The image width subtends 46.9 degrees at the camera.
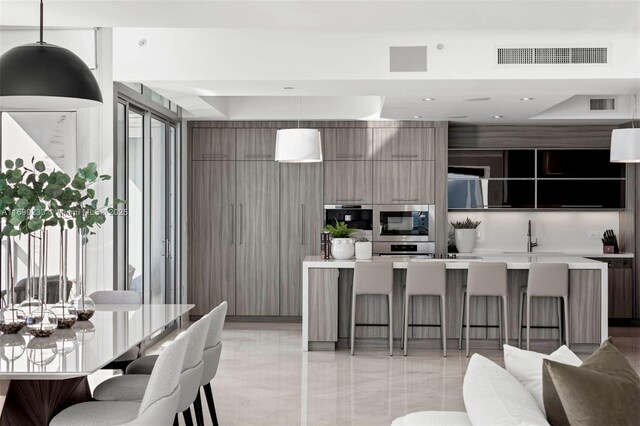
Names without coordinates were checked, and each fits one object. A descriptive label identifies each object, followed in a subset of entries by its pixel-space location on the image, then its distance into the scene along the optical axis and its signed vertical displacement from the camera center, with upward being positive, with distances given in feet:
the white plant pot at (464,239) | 30.91 -1.00
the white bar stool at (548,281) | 23.24 -2.08
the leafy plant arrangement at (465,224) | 31.09 -0.37
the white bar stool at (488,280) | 23.22 -2.05
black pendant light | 11.50 +2.23
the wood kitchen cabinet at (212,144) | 30.55 +2.96
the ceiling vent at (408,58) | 19.57 +4.17
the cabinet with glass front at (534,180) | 30.30 +1.46
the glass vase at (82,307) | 13.14 -1.64
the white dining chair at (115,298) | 16.19 -1.81
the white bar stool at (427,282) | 23.36 -2.12
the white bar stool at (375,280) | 23.49 -2.06
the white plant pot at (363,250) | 25.20 -1.18
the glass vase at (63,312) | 12.39 -1.67
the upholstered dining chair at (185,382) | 11.14 -2.70
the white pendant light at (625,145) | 22.24 +2.13
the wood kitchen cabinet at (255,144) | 30.53 +2.96
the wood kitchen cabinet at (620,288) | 29.81 -2.95
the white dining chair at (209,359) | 13.09 -2.63
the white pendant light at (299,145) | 23.34 +2.23
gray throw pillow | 7.66 -1.93
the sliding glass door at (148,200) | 21.95 +0.53
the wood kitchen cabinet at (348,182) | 30.27 +1.37
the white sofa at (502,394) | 7.67 -2.02
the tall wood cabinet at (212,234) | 30.60 -0.77
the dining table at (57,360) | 9.32 -1.91
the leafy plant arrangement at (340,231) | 25.08 -0.53
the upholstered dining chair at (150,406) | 9.30 -2.55
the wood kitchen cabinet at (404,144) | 30.04 +2.92
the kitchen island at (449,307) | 23.84 -3.06
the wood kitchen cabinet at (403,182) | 30.07 +1.36
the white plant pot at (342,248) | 24.91 -1.10
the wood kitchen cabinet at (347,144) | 30.25 +2.92
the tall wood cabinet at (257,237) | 30.55 -0.89
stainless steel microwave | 30.09 -0.27
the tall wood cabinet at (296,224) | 30.40 -0.35
